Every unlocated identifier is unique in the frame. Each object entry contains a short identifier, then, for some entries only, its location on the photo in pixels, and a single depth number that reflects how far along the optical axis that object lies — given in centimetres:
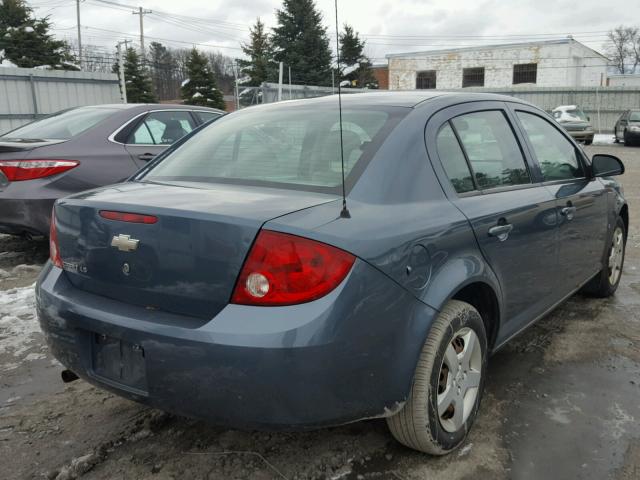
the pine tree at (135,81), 3800
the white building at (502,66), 3869
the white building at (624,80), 4653
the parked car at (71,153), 495
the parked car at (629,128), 2231
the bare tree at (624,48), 6850
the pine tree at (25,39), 2895
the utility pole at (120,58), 2326
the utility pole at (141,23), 4636
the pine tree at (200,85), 3525
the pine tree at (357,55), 3809
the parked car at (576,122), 2331
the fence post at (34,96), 1365
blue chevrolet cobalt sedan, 187
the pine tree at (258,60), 3766
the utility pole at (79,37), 4353
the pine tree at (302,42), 3412
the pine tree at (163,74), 5334
